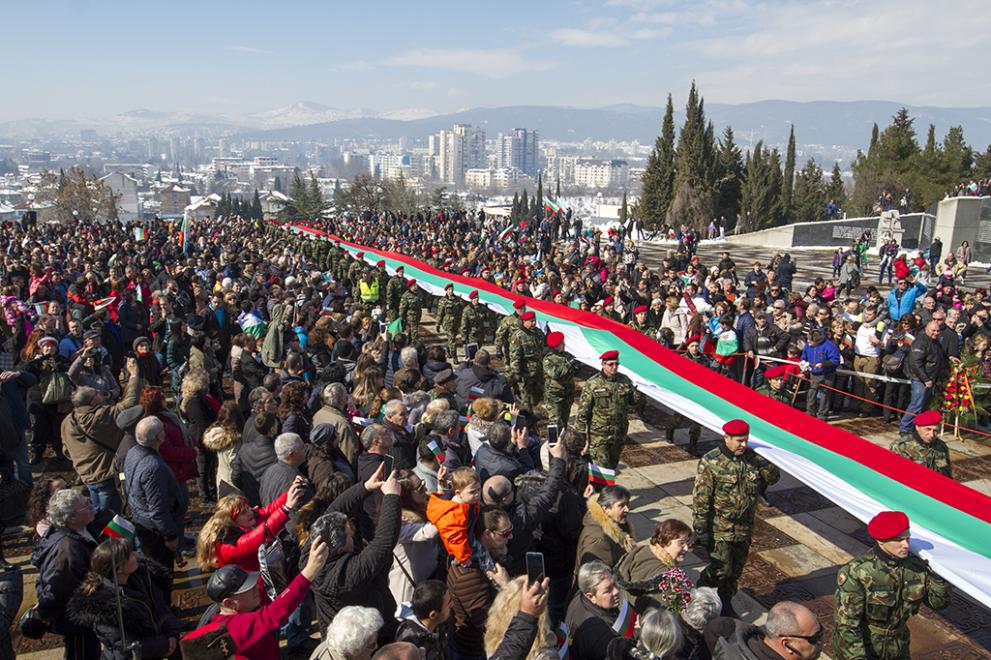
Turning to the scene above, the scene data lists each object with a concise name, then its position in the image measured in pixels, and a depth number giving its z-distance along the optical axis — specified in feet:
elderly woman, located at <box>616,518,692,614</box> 12.98
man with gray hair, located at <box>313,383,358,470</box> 19.30
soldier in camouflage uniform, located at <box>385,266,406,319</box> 49.26
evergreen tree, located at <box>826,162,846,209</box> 179.63
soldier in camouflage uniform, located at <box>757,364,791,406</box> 29.94
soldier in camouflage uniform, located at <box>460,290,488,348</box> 40.98
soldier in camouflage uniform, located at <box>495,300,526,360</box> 33.40
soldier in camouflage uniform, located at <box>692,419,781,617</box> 16.94
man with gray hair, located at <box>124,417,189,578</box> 16.61
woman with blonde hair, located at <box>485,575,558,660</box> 10.28
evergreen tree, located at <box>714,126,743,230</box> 163.63
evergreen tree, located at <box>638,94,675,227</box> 166.20
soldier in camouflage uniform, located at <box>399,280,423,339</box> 44.11
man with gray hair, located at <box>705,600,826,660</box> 10.73
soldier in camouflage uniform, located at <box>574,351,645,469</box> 23.26
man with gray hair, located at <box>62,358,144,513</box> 19.45
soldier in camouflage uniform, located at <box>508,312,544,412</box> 30.58
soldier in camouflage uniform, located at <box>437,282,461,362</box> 43.27
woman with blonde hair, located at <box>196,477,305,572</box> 13.53
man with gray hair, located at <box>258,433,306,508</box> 15.87
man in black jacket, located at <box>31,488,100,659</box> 12.21
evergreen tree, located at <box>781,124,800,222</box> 176.35
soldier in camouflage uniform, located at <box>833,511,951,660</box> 13.21
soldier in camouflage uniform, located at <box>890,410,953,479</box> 18.43
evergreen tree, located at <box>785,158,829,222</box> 176.04
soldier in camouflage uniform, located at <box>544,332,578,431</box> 27.12
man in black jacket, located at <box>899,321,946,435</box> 30.48
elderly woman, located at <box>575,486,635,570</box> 14.38
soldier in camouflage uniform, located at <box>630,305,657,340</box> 33.40
